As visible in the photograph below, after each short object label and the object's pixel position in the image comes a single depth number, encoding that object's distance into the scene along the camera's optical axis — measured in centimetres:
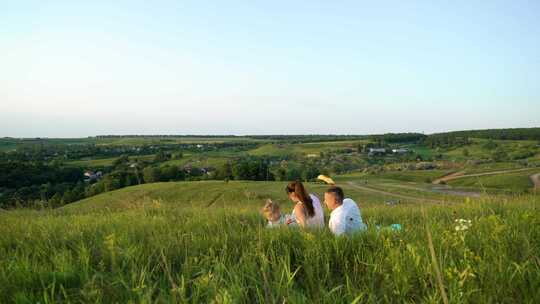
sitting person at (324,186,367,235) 548
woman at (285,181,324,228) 675
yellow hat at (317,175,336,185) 392
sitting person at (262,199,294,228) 660
